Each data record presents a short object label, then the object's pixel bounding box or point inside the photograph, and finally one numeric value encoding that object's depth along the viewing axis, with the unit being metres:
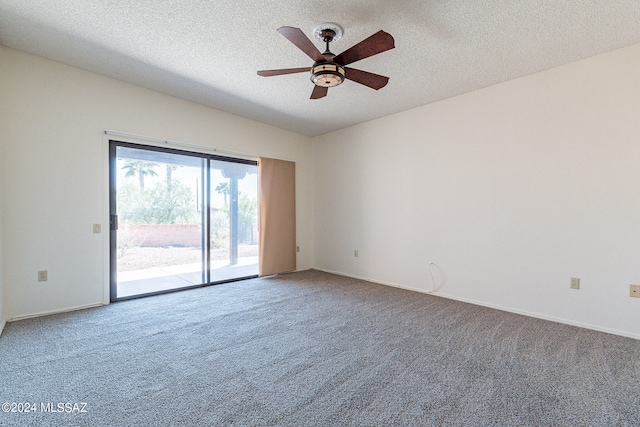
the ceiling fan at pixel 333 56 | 1.91
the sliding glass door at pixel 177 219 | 3.54
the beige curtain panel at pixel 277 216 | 4.84
